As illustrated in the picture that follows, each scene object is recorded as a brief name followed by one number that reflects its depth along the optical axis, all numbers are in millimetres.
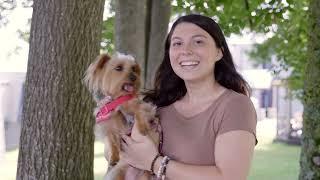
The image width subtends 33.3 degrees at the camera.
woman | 2199
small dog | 2803
